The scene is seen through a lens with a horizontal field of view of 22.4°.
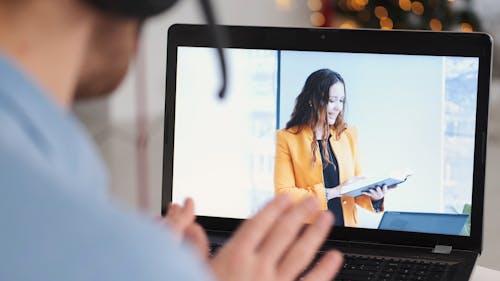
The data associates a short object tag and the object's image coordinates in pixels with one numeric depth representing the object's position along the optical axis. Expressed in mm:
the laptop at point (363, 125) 1368
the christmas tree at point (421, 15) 4301
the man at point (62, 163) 472
